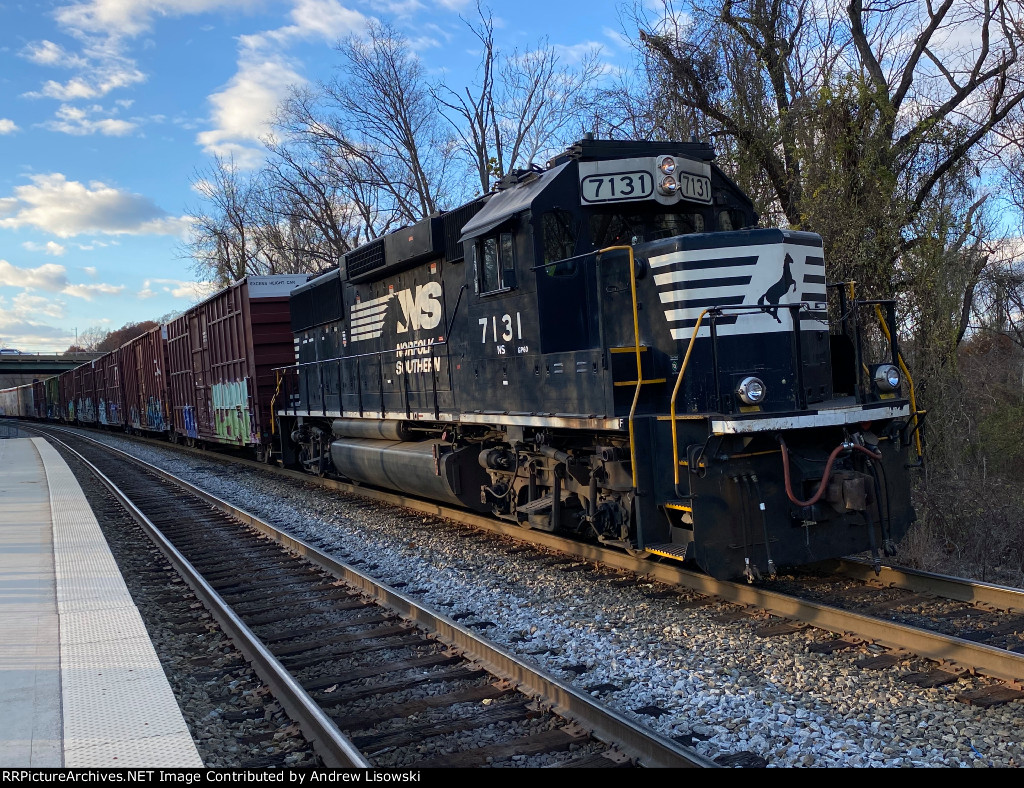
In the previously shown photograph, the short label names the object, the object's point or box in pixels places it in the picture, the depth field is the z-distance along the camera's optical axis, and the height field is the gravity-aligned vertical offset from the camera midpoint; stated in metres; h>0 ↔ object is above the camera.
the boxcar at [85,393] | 41.50 +1.15
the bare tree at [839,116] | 10.61 +3.59
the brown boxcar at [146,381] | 25.56 +1.03
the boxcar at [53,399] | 54.99 +1.28
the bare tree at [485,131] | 25.22 +8.32
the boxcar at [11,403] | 75.21 +1.64
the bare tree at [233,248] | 41.41 +8.44
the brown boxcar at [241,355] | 16.22 +1.05
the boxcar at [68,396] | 48.56 +1.24
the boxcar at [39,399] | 61.23 +1.51
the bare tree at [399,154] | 26.42 +8.20
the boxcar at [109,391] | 34.03 +1.00
